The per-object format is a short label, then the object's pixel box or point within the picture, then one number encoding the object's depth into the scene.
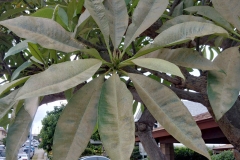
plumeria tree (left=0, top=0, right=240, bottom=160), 0.47
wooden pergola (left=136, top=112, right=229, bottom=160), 3.70
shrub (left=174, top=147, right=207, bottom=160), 9.87
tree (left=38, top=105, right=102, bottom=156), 16.58
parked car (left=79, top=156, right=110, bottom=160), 10.74
